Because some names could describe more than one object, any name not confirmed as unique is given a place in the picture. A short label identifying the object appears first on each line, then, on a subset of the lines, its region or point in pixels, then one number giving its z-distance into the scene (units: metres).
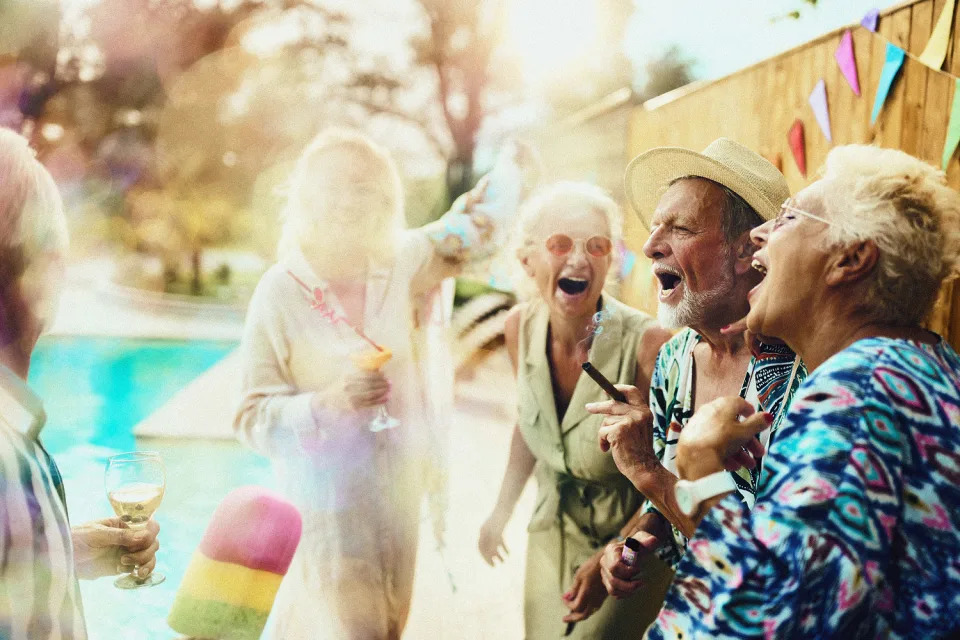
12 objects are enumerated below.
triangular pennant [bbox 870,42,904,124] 2.13
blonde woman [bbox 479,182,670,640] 2.05
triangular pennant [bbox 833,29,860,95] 2.34
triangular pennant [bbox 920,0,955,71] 1.93
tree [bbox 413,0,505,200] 4.00
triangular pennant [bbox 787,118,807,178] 2.67
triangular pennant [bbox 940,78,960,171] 1.95
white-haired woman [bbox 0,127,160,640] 1.02
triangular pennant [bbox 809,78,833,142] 2.51
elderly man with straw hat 1.63
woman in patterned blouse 0.82
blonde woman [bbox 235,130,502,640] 2.27
